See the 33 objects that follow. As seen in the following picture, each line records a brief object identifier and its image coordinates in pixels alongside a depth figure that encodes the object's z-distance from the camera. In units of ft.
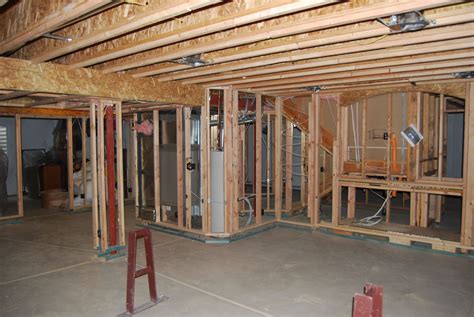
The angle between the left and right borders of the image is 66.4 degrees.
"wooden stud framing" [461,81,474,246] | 15.65
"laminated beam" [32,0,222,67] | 7.11
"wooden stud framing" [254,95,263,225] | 19.95
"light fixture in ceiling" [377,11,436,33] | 7.93
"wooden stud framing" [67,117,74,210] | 25.59
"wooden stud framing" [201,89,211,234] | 18.15
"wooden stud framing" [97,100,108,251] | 15.11
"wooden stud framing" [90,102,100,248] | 15.15
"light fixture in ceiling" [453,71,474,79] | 14.27
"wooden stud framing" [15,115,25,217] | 22.67
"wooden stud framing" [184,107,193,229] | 18.94
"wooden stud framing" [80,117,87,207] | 25.24
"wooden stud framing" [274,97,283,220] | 21.02
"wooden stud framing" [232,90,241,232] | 18.38
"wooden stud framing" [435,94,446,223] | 17.34
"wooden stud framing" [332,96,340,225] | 19.36
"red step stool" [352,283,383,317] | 4.85
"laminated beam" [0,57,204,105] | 11.54
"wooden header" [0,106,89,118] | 21.83
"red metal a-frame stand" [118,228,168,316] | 10.61
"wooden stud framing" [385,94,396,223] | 18.78
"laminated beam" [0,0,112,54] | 7.08
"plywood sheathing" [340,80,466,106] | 15.96
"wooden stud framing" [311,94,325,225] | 19.69
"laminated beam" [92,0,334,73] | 7.22
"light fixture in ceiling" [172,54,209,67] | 11.68
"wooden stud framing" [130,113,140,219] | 21.63
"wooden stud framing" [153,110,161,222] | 20.22
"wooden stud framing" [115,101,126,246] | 15.70
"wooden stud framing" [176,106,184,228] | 18.90
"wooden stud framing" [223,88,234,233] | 18.08
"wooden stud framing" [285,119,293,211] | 23.32
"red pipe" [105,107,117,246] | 15.44
